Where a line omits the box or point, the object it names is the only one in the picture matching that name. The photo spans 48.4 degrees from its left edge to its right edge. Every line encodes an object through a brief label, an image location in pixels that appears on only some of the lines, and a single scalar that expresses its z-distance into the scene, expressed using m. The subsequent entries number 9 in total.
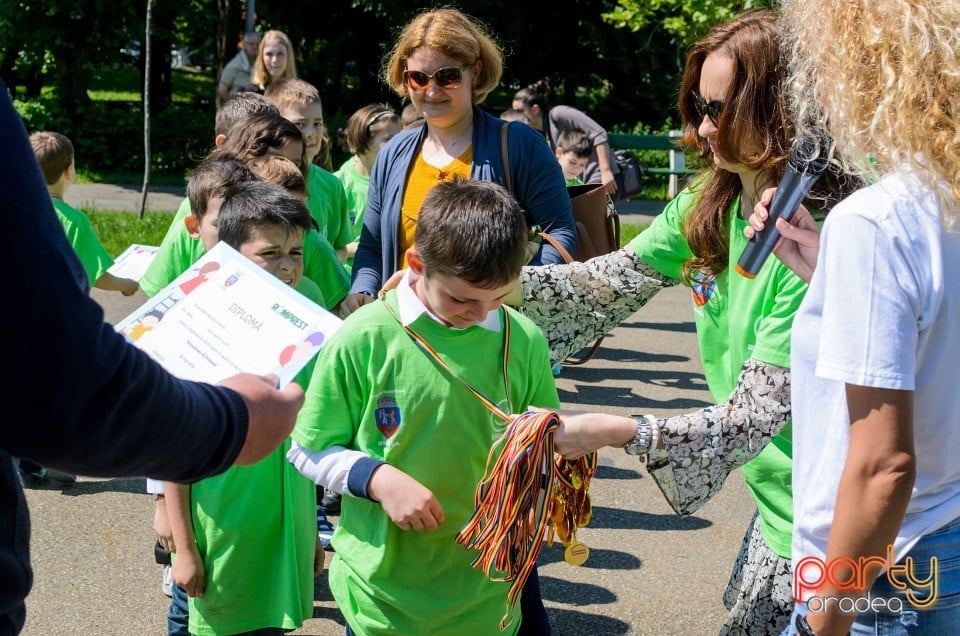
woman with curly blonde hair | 1.71
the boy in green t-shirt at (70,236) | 5.23
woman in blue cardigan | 4.20
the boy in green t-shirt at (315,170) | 5.25
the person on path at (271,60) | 8.09
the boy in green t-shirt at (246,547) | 2.97
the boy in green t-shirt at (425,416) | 2.59
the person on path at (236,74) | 10.58
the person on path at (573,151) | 8.71
